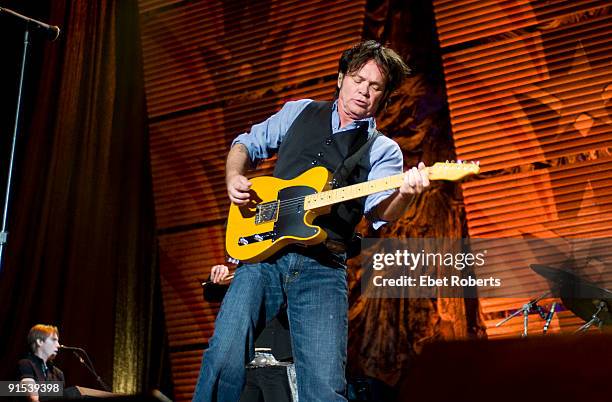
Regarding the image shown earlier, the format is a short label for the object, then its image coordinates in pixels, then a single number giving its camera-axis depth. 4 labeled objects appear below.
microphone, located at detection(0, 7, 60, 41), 3.92
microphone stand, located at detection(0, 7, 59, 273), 3.74
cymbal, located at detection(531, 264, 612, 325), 3.90
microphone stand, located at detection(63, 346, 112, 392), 4.85
